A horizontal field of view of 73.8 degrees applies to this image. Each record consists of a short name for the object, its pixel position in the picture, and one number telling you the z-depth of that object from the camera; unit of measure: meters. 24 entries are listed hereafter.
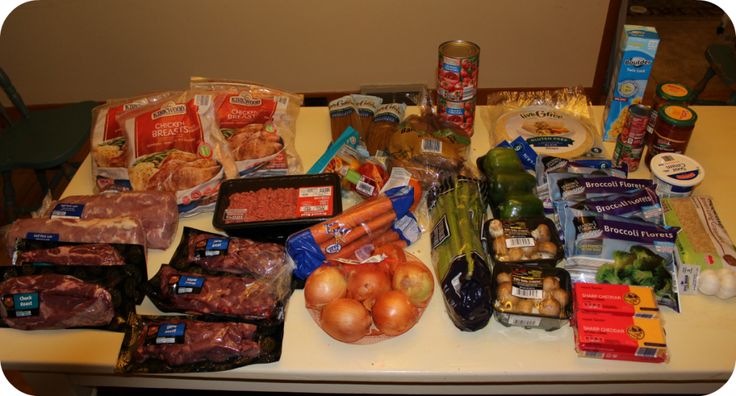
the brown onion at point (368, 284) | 0.93
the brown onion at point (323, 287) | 0.93
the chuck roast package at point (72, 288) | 0.93
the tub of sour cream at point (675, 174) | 1.12
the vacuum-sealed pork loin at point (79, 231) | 1.06
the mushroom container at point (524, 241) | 0.97
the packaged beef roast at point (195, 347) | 0.89
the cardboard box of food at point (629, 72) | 1.21
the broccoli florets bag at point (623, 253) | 0.94
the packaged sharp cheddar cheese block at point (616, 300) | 0.89
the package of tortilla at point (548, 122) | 1.32
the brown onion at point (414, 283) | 0.93
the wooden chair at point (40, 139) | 1.84
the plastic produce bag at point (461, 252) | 0.91
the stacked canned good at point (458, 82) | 1.23
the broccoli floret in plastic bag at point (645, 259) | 0.95
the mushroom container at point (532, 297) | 0.89
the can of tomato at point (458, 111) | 1.32
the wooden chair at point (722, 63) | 1.86
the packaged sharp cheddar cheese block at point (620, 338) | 0.85
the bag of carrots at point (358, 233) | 1.02
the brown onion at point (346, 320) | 0.88
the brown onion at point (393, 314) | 0.88
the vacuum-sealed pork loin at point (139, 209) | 1.11
